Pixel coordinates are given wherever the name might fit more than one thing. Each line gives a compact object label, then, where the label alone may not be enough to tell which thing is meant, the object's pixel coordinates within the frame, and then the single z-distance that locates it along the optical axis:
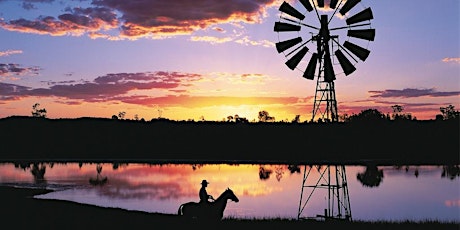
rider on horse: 17.69
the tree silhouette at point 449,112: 144.68
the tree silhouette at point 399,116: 126.90
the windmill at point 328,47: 19.81
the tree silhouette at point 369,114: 132.06
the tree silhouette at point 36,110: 145.75
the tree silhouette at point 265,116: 149.69
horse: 17.83
